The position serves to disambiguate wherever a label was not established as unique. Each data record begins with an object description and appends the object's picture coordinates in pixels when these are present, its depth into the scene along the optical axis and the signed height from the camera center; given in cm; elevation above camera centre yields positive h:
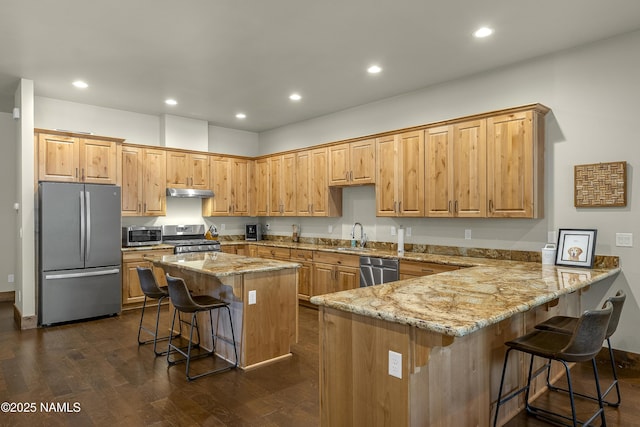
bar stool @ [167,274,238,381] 324 -80
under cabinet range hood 625 +34
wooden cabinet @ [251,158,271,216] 709 +49
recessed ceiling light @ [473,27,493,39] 343 +162
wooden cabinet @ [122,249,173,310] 548 -93
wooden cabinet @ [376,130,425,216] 476 +48
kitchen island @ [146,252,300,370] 344 -85
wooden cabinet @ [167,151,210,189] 636 +74
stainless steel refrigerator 479 -49
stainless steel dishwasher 464 -72
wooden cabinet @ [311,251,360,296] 512 -83
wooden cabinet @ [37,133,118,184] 497 +74
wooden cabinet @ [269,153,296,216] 656 +48
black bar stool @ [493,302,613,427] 200 -75
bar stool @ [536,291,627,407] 243 -76
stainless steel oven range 612 -44
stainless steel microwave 576 -34
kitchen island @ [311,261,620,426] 178 -74
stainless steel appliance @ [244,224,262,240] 735 -36
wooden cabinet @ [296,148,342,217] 601 +38
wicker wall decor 351 +24
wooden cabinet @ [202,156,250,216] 689 +47
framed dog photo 352 -34
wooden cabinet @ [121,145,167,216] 586 +50
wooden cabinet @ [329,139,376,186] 534 +71
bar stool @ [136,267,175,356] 380 -73
